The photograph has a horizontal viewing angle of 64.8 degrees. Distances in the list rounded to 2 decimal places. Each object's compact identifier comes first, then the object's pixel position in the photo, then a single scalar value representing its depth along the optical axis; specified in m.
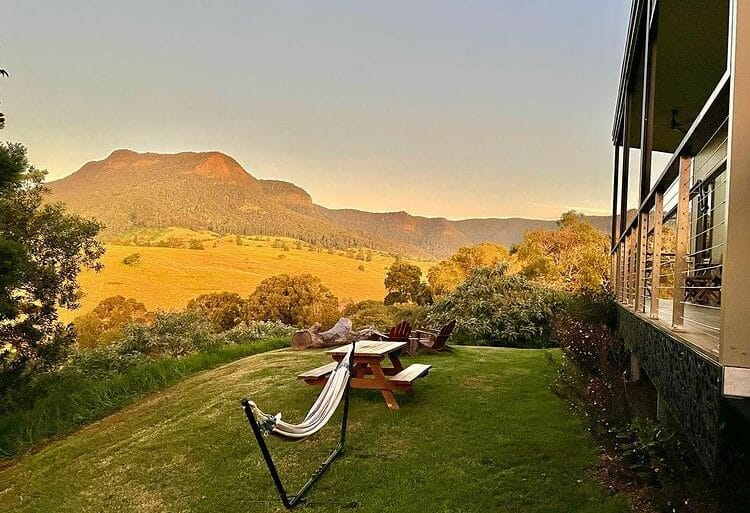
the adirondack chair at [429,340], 8.79
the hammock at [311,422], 3.34
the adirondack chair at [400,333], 8.45
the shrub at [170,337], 11.67
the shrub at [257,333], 12.97
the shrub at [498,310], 11.91
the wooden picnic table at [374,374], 5.82
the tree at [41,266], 10.07
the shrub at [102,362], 10.29
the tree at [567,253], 18.56
